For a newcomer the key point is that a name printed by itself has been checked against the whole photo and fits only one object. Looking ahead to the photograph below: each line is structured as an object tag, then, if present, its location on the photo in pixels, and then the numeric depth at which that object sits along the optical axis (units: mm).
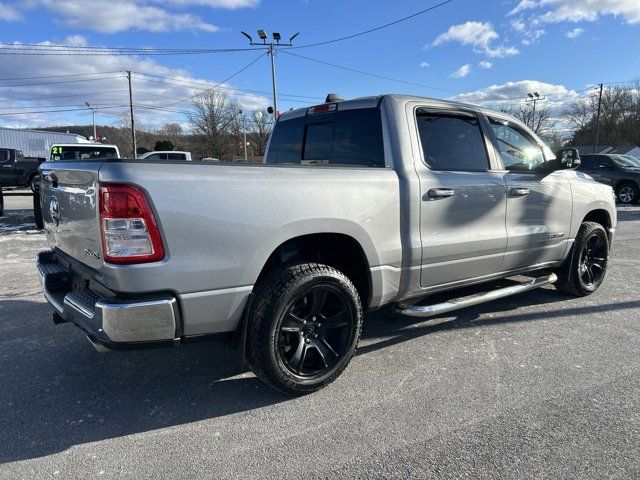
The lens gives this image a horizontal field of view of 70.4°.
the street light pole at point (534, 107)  54188
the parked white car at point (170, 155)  19016
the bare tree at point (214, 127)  55344
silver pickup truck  2311
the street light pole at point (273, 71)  26375
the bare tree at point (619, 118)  59594
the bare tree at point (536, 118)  66062
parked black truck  17438
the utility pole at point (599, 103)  50366
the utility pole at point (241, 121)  55806
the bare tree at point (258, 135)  59388
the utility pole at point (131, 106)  41375
